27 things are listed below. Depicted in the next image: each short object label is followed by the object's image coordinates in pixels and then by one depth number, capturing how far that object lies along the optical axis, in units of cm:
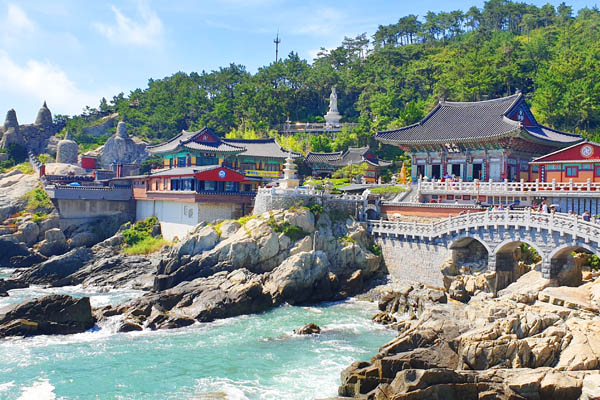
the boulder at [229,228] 4272
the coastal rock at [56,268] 4516
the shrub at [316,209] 4389
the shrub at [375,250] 4294
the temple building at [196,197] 5084
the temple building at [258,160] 6091
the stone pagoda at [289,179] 4606
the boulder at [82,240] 5458
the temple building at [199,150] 5819
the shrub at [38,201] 5775
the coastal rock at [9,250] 5209
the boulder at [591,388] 1938
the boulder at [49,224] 5512
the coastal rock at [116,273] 4478
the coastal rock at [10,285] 4111
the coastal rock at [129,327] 3171
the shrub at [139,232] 5362
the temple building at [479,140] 4606
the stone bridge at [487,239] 3123
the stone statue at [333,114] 8309
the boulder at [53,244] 5306
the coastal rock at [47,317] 3045
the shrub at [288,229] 4147
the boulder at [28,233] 5425
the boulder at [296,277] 3720
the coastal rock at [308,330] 3105
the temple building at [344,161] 6119
